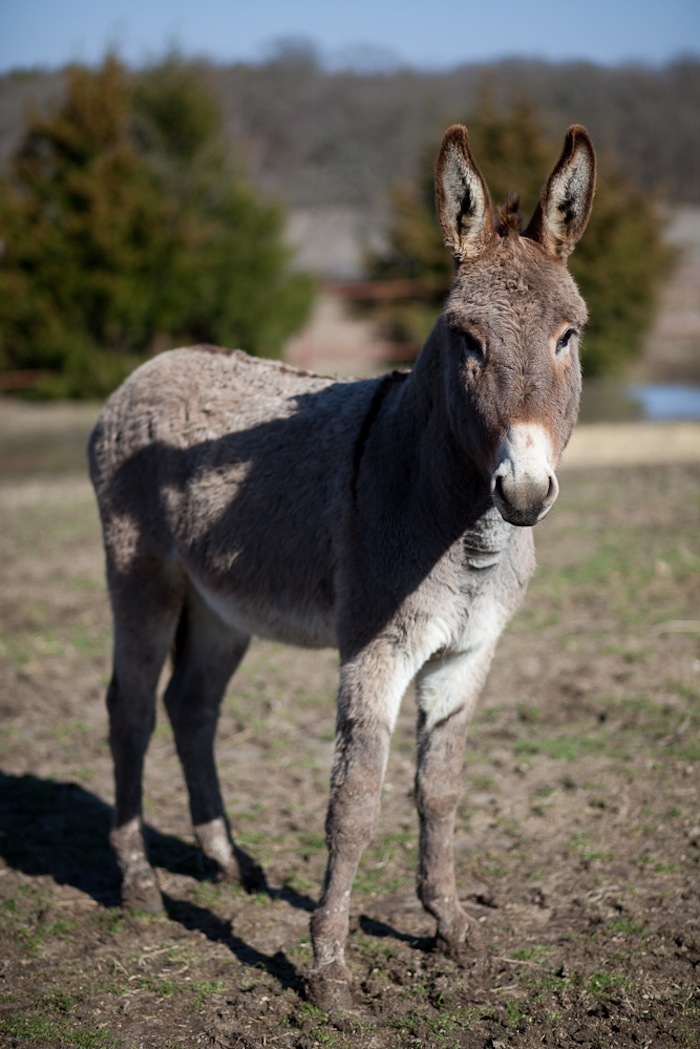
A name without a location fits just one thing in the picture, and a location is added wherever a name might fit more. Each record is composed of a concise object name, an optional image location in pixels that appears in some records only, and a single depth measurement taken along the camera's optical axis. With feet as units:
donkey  9.42
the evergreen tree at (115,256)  67.05
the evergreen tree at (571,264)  73.46
